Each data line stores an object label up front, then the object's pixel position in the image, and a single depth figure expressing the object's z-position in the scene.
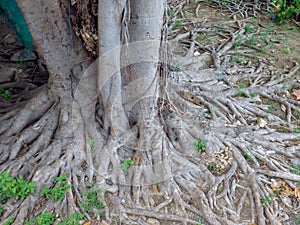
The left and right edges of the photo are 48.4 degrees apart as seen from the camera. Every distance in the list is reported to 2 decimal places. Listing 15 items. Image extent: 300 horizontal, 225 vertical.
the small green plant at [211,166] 2.67
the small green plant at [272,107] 3.32
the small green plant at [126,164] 2.53
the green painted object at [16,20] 3.90
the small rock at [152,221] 2.32
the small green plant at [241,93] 3.46
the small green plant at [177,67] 3.49
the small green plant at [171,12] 5.18
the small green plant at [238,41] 4.37
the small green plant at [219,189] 2.51
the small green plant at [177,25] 4.87
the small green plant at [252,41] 4.44
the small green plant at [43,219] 2.25
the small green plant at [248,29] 4.72
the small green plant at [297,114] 3.27
